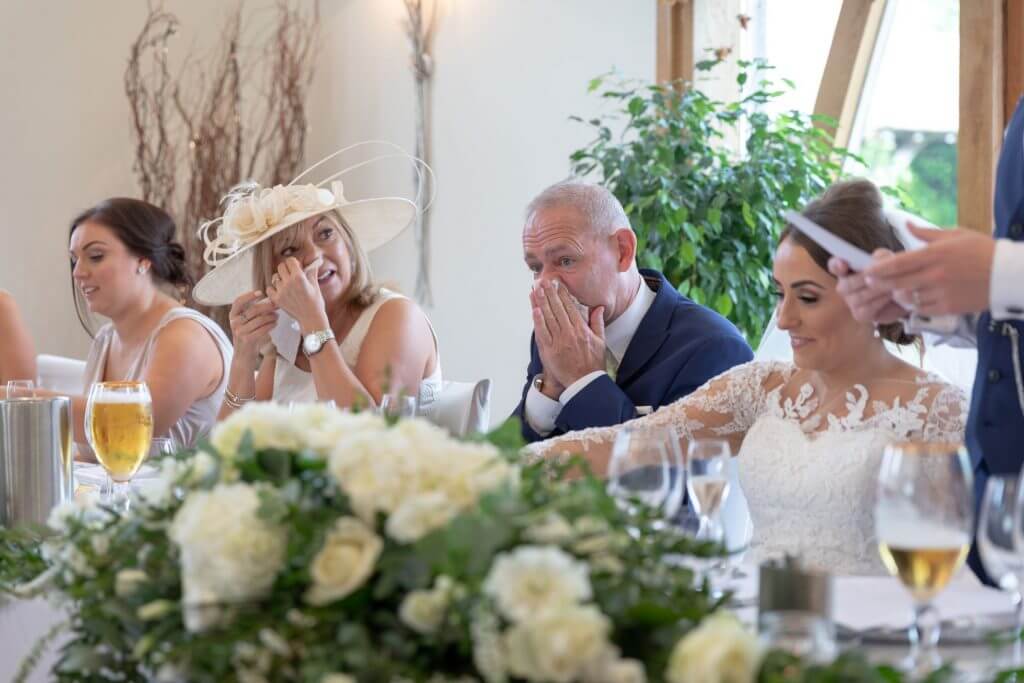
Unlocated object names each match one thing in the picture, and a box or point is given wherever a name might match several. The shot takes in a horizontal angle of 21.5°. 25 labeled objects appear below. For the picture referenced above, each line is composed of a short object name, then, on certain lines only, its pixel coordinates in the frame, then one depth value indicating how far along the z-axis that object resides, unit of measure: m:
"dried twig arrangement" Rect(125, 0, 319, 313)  8.42
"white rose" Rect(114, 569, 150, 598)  3.04
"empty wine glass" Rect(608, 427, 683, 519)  3.29
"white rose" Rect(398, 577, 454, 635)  2.70
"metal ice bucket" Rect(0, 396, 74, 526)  3.80
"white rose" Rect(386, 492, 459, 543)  2.78
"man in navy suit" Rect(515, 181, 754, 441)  4.60
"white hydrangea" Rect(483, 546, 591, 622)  2.56
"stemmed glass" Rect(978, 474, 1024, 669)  3.14
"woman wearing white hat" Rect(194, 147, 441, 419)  5.12
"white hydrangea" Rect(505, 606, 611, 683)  2.52
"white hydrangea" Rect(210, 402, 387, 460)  3.03
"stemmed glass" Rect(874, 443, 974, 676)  3.09
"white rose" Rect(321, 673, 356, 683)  2.71
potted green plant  5.82
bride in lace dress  4.02
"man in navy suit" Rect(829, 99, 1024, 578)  3.53
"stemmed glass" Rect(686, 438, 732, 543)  3.49
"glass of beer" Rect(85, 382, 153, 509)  4.05
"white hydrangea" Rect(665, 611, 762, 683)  2.49
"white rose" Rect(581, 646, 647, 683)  2.58
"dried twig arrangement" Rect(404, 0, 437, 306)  8.06
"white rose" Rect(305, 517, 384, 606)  2.83
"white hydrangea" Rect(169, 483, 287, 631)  2.86
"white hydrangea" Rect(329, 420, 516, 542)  2.80
